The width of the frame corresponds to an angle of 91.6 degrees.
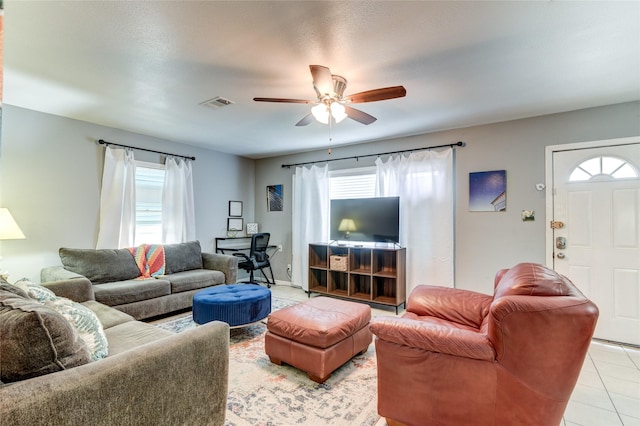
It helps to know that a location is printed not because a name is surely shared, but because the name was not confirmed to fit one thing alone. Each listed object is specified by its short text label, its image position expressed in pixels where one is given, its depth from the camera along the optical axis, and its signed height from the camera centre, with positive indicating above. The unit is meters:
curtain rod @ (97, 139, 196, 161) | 3.97 +0.98
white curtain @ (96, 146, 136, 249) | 3.98 +0.24
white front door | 3.02 -0.07
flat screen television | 4.18 +0.00
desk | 5.37 -0.46
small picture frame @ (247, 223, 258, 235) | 5.91 -0.17
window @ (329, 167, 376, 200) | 4.74 +0.57
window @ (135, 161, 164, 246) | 4.38 +0.23
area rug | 1.95 -1.23
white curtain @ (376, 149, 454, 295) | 3.99 +0.10
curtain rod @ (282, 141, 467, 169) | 3.95 +0.97
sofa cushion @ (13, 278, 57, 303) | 1.84 -0.45
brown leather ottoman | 2.28 -0.91
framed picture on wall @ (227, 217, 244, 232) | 5.63 -0.09
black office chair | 5.05 -0.62
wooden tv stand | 4.14 -0.74
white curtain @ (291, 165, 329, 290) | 5.09 +0.07
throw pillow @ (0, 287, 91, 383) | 1.12 -0.47
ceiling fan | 2.17 +0.94
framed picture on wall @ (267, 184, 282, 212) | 5.78 +0.40
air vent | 3.10 +1.19
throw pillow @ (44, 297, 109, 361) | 1.60 -0.57
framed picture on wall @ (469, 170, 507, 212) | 3.68 +0.35
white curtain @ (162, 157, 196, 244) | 4.60 +0.23
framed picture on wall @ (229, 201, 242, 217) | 5.66 +0.20
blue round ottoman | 2.88 -0.83
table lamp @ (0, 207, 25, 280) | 2.89 -0.09
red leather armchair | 1.46 -0.72
